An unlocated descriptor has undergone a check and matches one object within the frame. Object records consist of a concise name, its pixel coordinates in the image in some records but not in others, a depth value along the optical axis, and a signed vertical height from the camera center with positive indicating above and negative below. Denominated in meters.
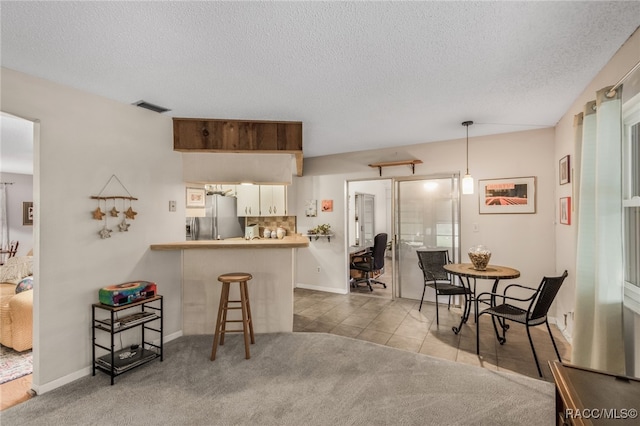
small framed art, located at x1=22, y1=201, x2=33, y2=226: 6.62 +0.00
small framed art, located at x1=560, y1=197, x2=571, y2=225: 3.21 +0.03
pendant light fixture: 3.56 +0.35
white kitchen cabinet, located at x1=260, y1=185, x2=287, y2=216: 5.36 +0.20
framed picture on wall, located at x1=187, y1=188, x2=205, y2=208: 3.98 +0.22
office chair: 5.45 -0.89
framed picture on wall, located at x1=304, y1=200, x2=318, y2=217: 5.66 +0.10
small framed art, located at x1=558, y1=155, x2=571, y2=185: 3.22 +0.47
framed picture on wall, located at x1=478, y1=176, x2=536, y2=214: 3.96 +0.24
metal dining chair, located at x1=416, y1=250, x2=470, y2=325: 4.19 -0.75
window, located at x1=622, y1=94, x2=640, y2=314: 2.08 +0.10
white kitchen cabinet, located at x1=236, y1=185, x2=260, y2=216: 5.37 +0.22
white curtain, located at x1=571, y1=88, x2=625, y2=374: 2.01 -0.19
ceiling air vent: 2.91 +1.05
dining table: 3.14 -0.63
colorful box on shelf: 2.59 -0.69
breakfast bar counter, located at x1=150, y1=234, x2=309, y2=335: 3.47 -0.81
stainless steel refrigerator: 4.94 -0.14
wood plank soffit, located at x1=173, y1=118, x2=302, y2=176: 3.42 +0.88
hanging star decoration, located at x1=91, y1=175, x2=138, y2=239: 2.74 +0.03
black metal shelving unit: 2.54 -1.15
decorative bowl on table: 3.36 -0.49
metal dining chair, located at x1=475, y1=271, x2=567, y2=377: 2.59 -0.90
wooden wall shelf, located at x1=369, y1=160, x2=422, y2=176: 4.57 +0.76
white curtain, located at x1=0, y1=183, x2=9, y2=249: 6.33 -0.08
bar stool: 2.88 -0.92
